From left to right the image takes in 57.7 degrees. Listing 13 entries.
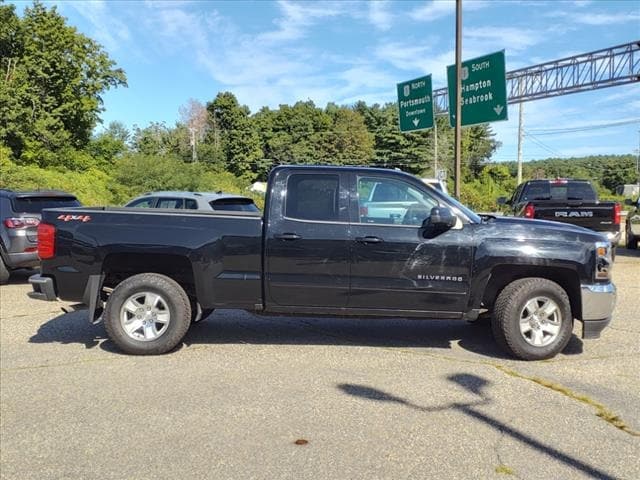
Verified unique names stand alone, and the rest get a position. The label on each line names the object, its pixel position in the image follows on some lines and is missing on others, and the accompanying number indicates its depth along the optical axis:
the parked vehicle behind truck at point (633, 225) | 15.12
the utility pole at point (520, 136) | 45.56
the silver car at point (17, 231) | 9.84
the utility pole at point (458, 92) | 14.78
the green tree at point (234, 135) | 75.94
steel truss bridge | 23.62
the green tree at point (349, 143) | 77.16
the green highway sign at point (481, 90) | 16.50
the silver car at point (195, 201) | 11.04
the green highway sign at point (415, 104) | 21.42
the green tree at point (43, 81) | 34.78
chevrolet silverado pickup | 5.66
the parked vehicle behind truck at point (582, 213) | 11.13
